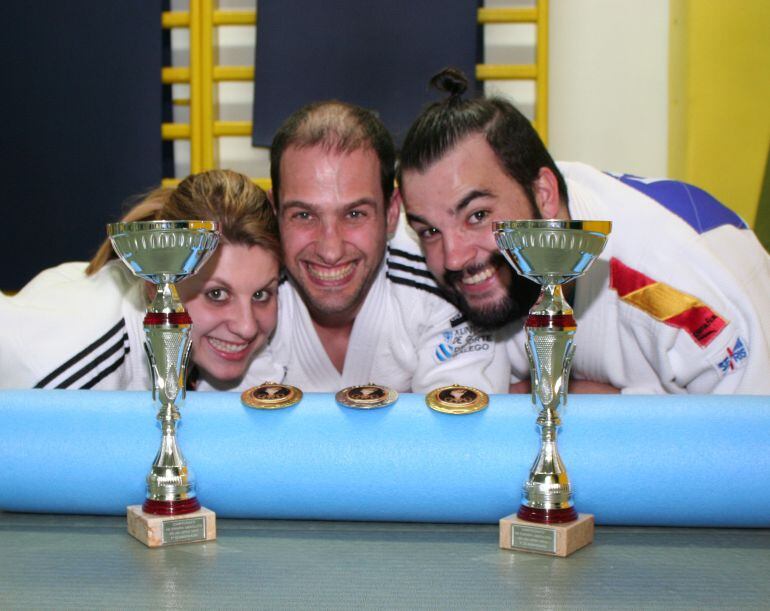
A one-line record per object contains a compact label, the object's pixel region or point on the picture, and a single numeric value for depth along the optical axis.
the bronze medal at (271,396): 1.42
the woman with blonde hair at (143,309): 1.85
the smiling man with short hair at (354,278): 2.00
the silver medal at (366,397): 1.41
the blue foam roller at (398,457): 1.35
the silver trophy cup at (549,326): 1.25
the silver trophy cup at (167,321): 1.32
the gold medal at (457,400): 1.39
